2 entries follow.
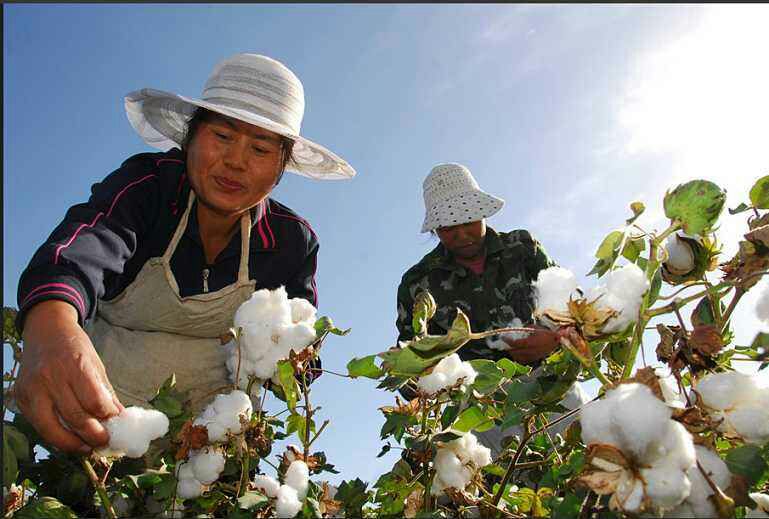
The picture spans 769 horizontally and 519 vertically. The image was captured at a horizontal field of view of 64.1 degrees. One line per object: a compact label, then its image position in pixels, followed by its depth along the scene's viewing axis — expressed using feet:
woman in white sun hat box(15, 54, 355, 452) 5.57
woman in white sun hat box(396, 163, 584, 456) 9.59
